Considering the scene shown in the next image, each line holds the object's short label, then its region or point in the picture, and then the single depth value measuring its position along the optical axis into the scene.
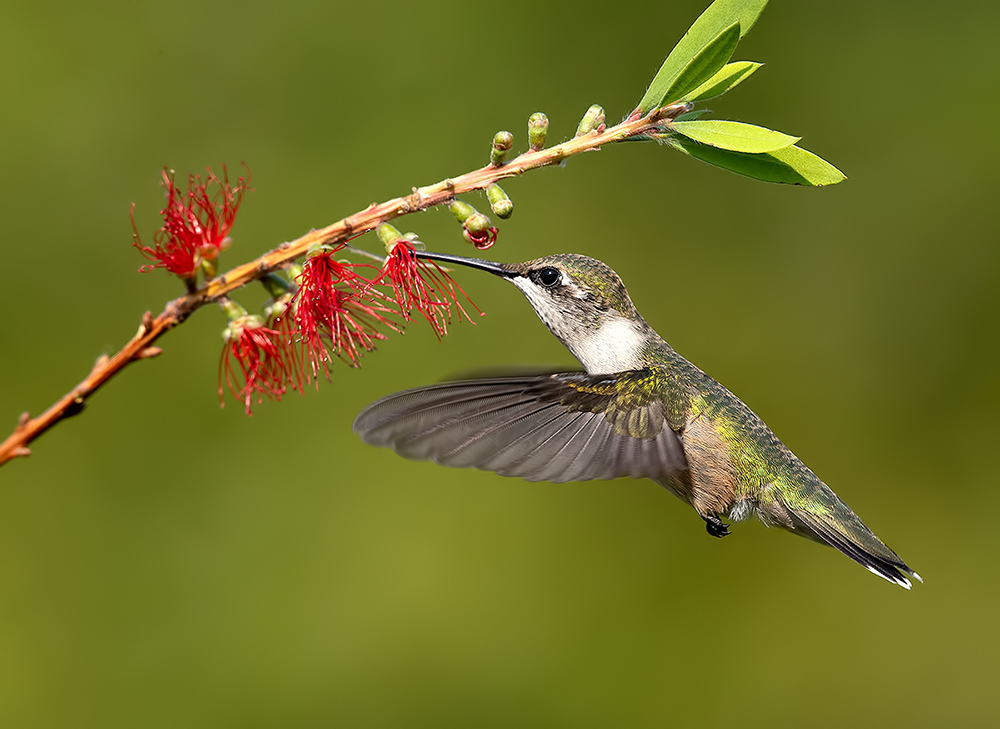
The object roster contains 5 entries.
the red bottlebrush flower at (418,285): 4.30
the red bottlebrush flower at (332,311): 4.15
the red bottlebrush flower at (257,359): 4.34
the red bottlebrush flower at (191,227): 4.07
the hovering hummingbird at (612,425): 4.00
